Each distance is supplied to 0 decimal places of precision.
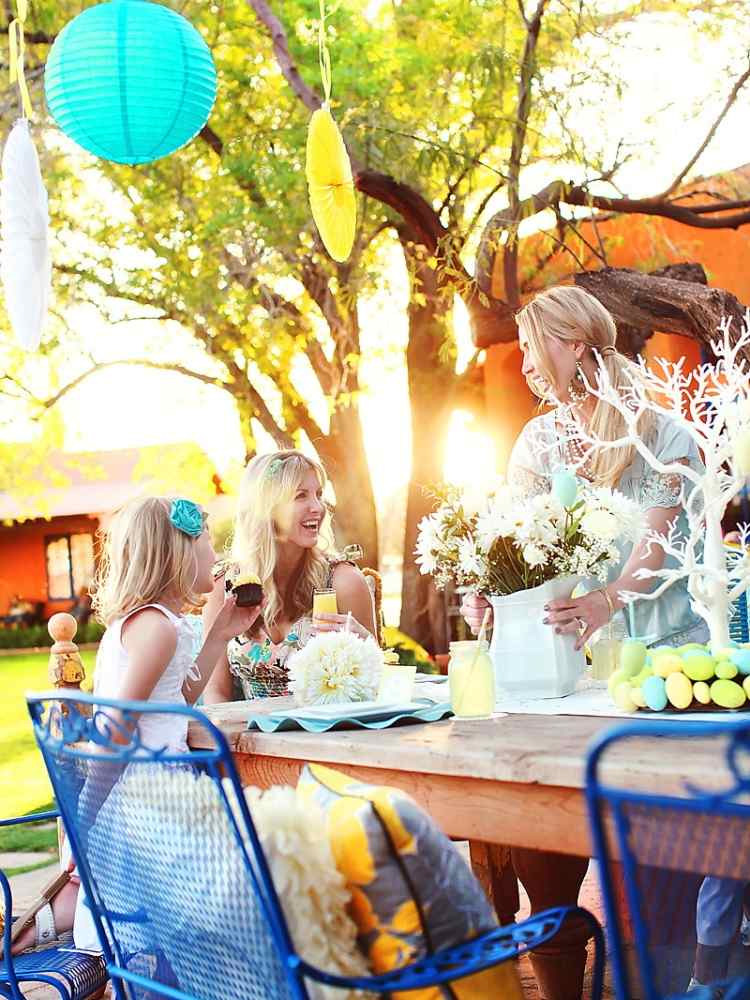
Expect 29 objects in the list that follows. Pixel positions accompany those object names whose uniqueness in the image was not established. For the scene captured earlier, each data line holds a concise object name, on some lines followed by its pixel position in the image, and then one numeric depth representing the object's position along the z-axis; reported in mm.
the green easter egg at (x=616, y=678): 2404
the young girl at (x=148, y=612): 2619
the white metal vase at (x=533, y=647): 2688
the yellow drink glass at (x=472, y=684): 2461
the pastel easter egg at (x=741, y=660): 2213
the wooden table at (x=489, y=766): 1835
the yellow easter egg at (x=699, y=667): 2229
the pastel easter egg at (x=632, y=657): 2408
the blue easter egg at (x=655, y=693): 2279
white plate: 2533
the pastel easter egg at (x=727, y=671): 2221
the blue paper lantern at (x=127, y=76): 3725
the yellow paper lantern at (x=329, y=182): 3805
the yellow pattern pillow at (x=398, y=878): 1546
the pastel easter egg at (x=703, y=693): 2227
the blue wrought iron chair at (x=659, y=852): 1297
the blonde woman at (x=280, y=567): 3596
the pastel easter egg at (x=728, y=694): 2217
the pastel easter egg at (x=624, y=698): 2340
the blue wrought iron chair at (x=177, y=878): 1563
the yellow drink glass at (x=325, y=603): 3049
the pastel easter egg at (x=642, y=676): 2336
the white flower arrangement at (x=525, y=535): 2590
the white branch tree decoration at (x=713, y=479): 2336
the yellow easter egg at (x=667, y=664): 2262
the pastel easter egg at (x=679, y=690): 2242
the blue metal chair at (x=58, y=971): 2354
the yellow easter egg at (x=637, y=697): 2314
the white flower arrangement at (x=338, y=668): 2781
